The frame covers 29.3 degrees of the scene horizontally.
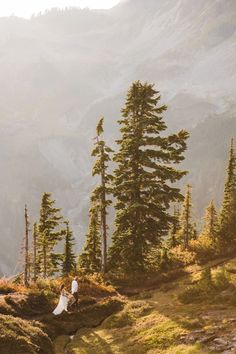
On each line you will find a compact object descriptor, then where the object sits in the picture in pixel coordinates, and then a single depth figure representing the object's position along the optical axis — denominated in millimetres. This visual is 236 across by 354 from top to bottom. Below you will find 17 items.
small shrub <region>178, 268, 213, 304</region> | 22656
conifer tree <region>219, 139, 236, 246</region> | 34188
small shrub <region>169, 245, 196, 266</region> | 33094
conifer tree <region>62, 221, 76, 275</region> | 61488
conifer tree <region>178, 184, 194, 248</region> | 65775
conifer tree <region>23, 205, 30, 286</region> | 45409
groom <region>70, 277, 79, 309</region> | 23453
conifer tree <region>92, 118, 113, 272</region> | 35250
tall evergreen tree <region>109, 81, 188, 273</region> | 32906
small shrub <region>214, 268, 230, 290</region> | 23344
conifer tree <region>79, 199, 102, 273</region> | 56250
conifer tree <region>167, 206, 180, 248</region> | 66125
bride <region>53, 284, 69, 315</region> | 22109
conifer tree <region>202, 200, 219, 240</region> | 72000
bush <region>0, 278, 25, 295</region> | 25453
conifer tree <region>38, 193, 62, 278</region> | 52250
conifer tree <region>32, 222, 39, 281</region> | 56806
